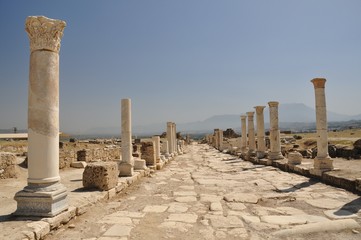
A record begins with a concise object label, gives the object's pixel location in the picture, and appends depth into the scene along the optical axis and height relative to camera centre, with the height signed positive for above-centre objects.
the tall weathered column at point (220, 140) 33.33 -1.01
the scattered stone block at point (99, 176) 7.94 -1.15
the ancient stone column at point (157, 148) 16.97 -0.92
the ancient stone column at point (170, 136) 24.07 -0.31
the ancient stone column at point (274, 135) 15.27 -0.26
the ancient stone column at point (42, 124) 5.43 +0.22
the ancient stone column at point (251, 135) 19.44 -0.31
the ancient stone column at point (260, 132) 17.43 -0.11
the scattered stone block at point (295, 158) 12.75 -1.23
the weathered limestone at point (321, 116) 10.79 +0.47
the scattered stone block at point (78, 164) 16.11 -1.63
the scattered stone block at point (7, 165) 11.10 -1.12
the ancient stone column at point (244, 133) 21.87 -0.22
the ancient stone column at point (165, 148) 22.47 -1.20
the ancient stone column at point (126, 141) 11.09 -0.31
